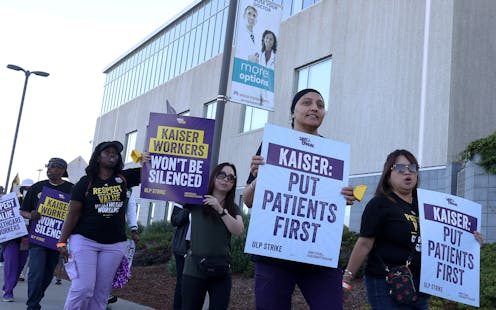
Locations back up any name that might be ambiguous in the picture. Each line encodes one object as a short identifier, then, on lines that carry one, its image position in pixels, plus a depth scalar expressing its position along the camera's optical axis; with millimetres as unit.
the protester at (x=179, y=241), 6715
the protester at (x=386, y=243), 4262
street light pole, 29641
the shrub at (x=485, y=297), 7262
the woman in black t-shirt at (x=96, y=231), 5715
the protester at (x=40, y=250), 7520
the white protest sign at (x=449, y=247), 4309
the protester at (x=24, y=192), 9656
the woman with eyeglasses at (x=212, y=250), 5379
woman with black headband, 3814
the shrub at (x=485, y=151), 13273
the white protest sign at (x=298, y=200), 3846
